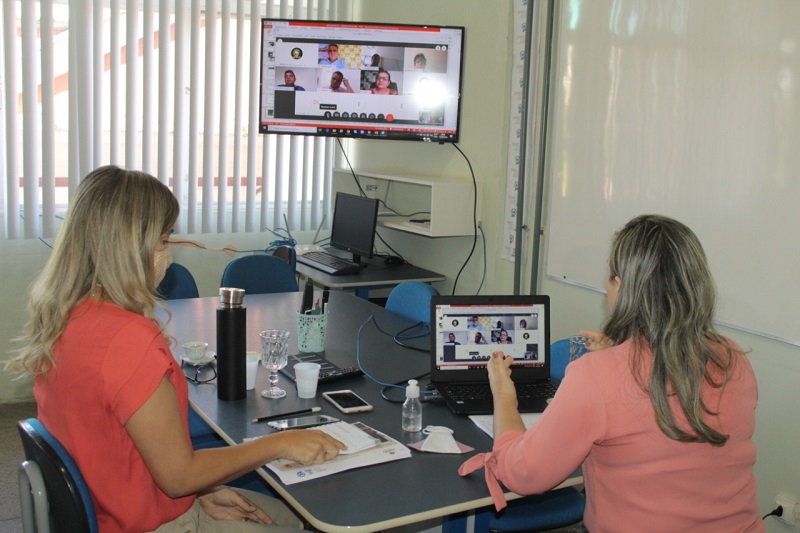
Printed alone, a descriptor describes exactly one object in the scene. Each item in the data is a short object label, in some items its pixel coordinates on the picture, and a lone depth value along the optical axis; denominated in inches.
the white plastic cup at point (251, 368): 89.7
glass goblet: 91.4
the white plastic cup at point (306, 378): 87.8
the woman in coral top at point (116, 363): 61.8
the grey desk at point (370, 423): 63.6
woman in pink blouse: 62.1
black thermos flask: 85.8
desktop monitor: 179.3
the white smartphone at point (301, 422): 78.6
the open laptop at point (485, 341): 91.1
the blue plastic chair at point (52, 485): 62.2
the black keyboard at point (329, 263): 171.6
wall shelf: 165.8
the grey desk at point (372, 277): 164.9
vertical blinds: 169.0
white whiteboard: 106.3
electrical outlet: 108.0
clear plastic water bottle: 79.0
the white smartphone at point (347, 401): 84.4
